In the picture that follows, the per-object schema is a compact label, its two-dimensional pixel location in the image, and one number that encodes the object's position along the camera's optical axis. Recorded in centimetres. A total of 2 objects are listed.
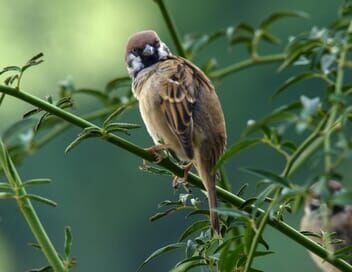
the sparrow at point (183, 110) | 449
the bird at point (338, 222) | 490
